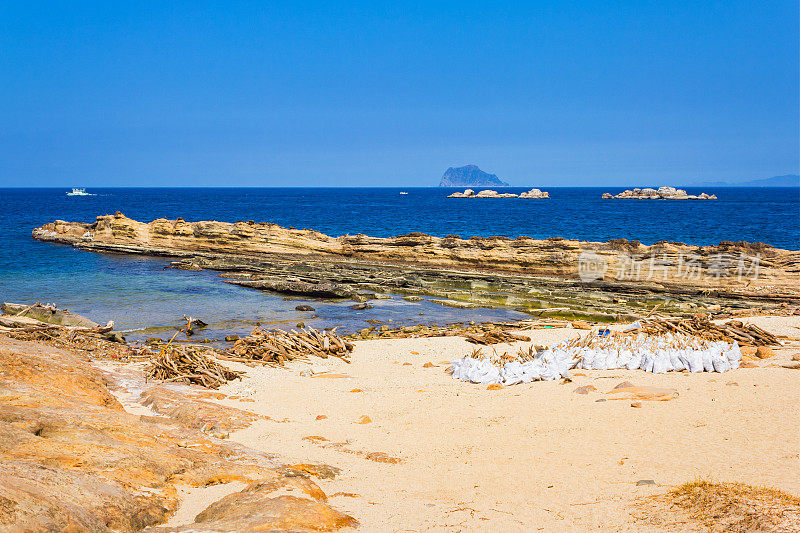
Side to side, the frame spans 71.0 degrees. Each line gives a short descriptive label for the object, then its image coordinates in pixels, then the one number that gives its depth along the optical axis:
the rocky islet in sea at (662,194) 143.88
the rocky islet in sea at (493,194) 164.62
